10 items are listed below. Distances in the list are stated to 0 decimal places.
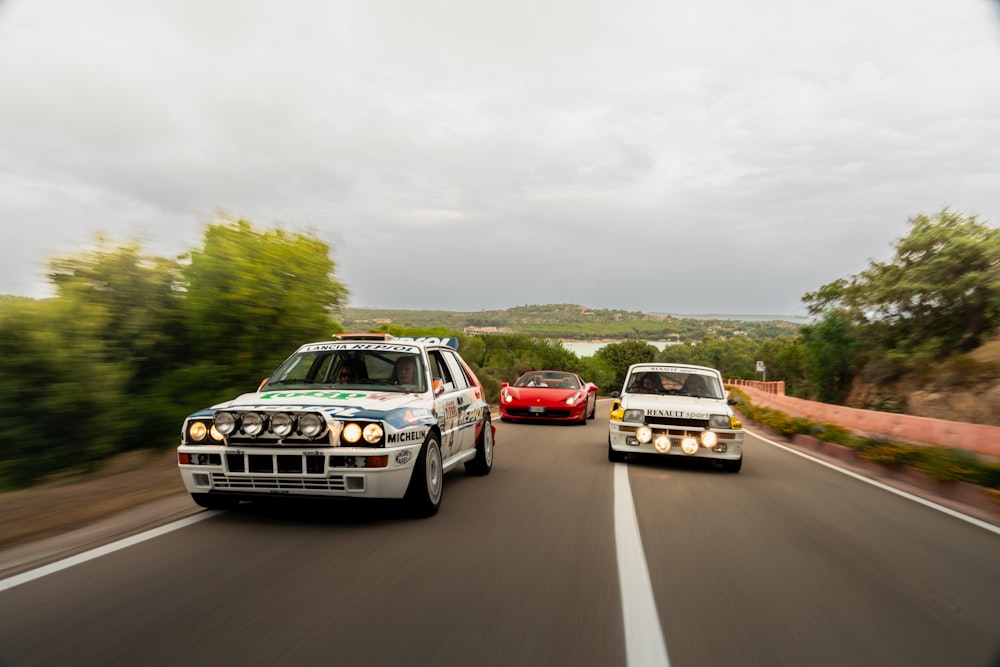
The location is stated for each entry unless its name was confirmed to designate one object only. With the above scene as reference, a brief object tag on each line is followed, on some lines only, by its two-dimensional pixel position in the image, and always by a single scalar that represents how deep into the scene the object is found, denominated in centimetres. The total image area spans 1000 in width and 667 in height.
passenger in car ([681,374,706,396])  1199
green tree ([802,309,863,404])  3712
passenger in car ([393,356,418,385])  770
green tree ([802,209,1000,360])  2888
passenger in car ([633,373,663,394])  1230
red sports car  1817
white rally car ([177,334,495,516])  586
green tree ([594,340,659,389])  13912
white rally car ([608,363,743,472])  1042
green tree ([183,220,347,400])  1107
